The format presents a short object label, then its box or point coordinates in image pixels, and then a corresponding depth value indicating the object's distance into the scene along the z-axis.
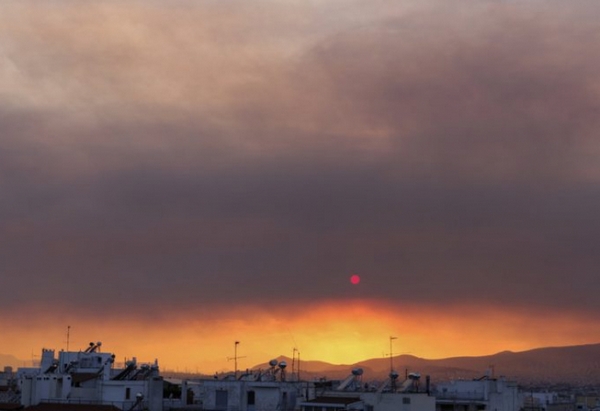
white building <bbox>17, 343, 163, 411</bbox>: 95.69
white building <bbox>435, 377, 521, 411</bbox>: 95.88
